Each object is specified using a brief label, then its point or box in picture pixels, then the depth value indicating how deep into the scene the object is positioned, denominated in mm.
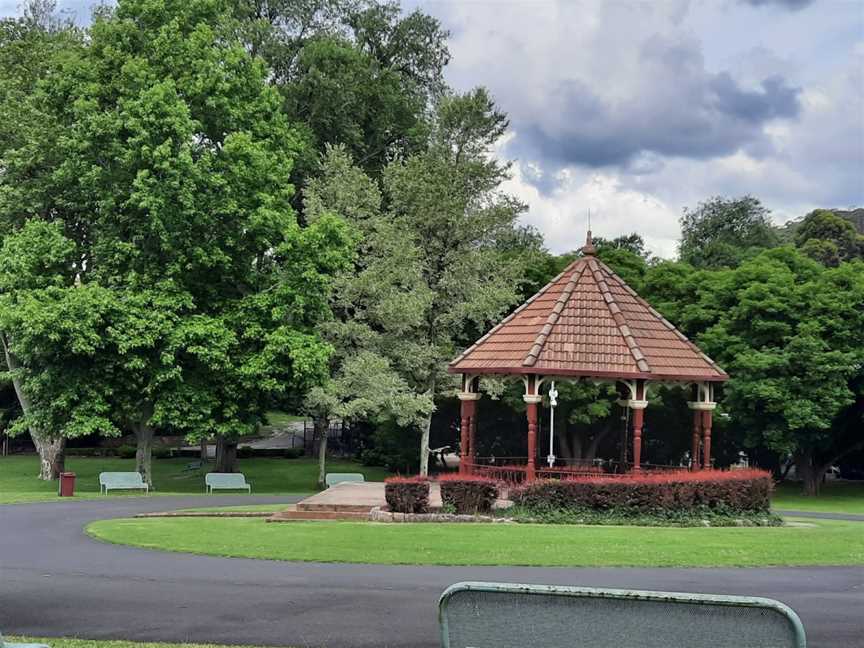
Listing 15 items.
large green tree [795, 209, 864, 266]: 71125
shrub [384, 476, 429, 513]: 23016
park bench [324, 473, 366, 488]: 34188
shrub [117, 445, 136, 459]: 51531
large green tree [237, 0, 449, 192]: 47656
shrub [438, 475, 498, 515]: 23344
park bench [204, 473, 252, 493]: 34500
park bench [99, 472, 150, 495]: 32622
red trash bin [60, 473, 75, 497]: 29891
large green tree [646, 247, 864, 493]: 37219
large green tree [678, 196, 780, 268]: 75000
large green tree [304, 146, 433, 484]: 37188
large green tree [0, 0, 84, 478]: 37969
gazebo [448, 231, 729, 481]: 25688
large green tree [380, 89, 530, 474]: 39312
